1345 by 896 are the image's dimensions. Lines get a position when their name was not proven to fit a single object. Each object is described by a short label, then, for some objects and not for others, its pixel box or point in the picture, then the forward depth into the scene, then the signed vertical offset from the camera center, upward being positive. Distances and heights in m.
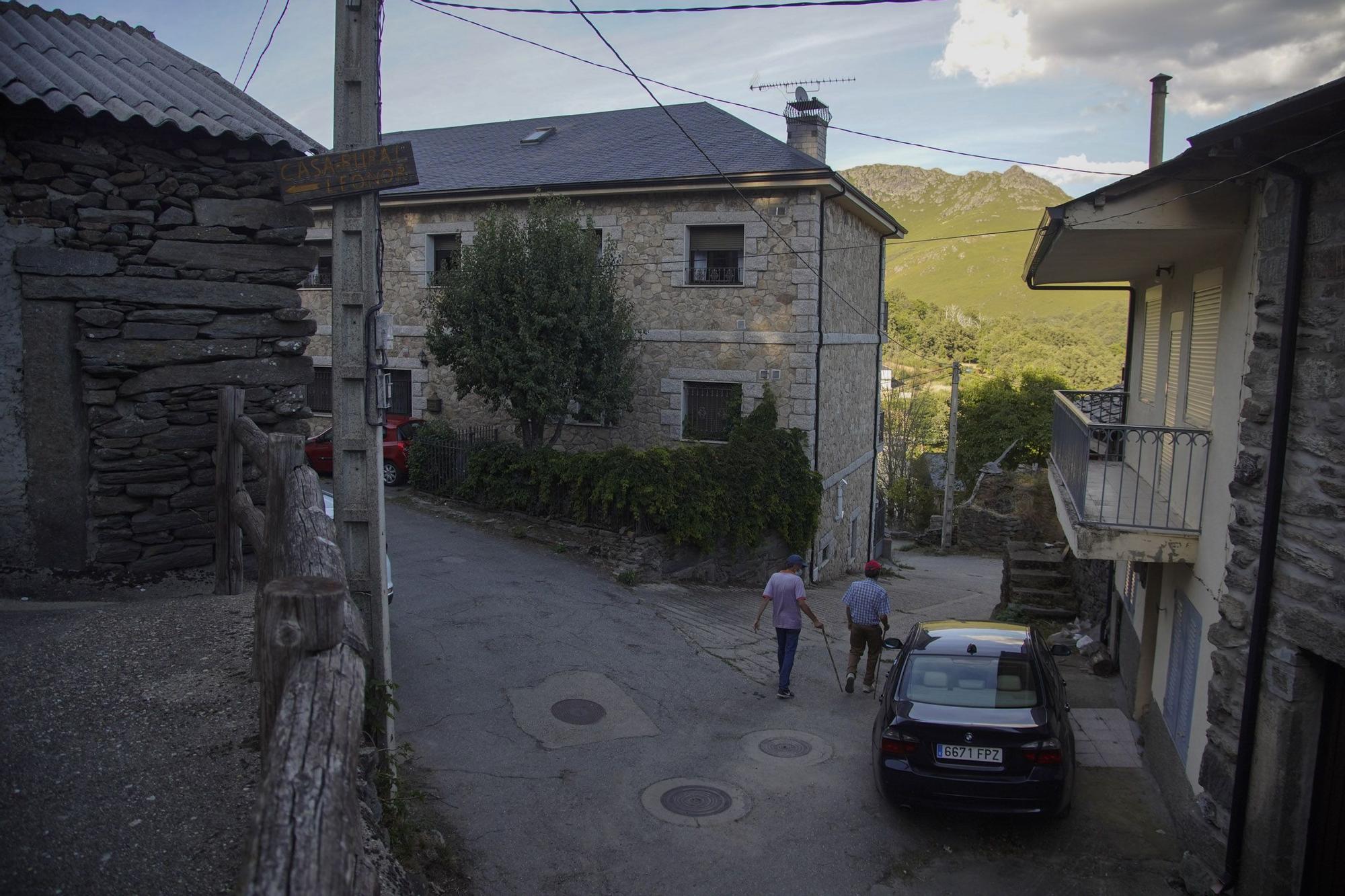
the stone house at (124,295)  7.04 +0.32
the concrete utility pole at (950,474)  28.94 -3.61
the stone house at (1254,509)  5.61 -0.96
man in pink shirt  10.23 -2.84
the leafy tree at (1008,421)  32.59 -2.10
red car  20.38 -2.33
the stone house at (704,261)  18.33 +1.88
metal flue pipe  11.21 +2.96
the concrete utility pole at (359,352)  6.25 -0.07
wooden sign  6.12 +1.12
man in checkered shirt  10.62 -2.98
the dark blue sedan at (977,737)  7.02 -2.86
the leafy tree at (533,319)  16.67 +0.51
